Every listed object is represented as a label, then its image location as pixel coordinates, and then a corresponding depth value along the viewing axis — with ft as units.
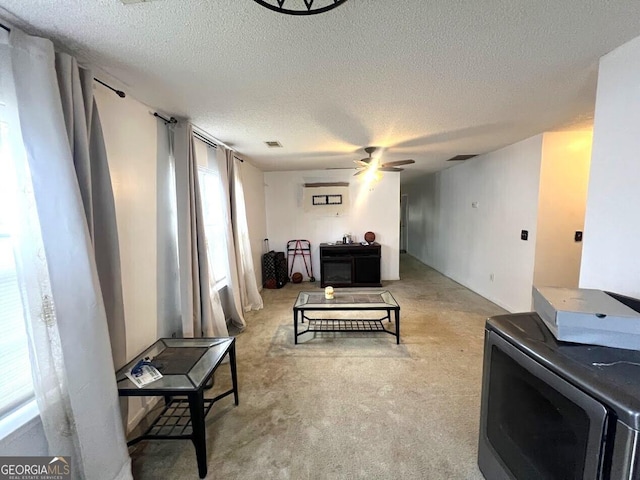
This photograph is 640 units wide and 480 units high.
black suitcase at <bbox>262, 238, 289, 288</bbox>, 16.34
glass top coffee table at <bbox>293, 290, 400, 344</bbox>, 9.31
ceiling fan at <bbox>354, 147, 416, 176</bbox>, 11.51
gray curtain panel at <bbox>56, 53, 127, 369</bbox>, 4.16
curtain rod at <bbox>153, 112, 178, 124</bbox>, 7.16
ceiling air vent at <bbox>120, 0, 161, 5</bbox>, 3.35
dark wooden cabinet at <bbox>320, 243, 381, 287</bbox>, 16.49
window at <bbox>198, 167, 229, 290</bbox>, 10.59
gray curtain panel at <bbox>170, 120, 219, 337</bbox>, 7.40
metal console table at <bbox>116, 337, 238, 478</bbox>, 4.69
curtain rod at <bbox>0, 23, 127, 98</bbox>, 5.22
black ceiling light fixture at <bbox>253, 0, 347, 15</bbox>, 3.44
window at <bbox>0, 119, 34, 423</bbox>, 3.82
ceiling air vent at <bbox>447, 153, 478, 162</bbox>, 14.03
